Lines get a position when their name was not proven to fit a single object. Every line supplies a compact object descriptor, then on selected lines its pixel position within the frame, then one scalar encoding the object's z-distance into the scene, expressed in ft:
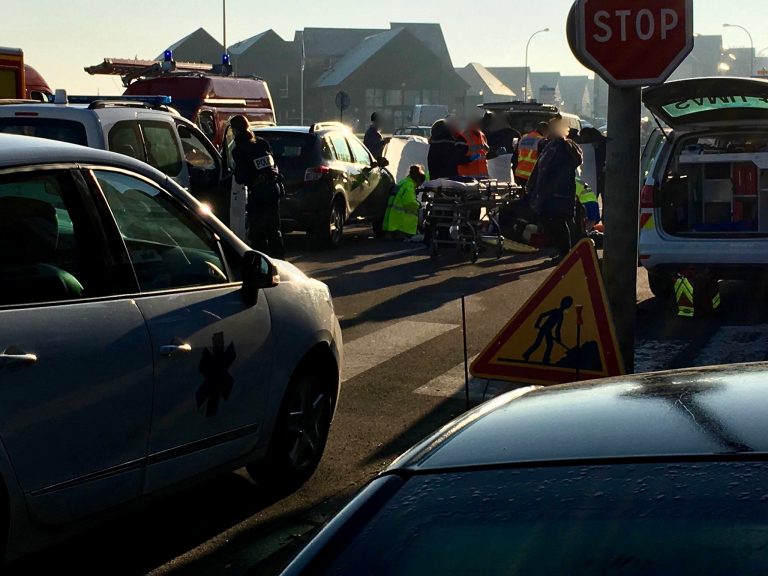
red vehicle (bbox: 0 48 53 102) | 51.13
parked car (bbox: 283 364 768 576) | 6.52
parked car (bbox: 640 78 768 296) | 35.22
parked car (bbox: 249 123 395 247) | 56.70
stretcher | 51.80
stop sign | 23.48
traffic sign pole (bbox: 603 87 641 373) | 24.75
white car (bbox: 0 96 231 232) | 37.29
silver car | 14.03
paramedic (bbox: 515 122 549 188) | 62.69
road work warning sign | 22.44
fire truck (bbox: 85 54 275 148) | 68.49
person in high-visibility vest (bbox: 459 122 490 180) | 60.29
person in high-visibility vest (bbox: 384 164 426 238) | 62.13
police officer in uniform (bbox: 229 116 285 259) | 46.68
